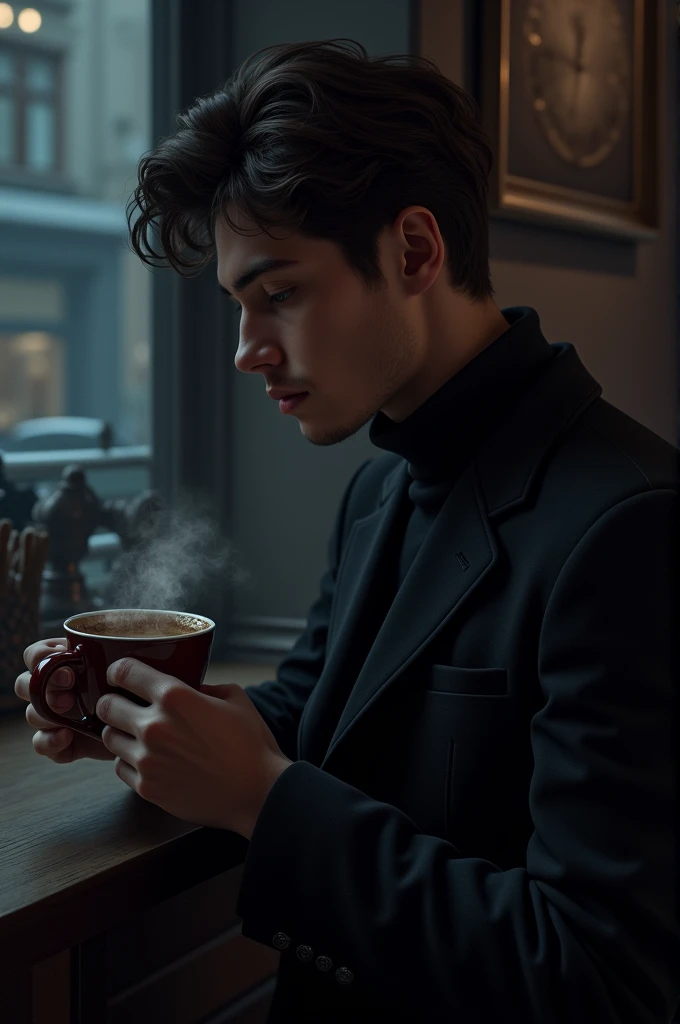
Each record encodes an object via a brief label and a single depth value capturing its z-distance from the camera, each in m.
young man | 0.87
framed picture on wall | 1.97
